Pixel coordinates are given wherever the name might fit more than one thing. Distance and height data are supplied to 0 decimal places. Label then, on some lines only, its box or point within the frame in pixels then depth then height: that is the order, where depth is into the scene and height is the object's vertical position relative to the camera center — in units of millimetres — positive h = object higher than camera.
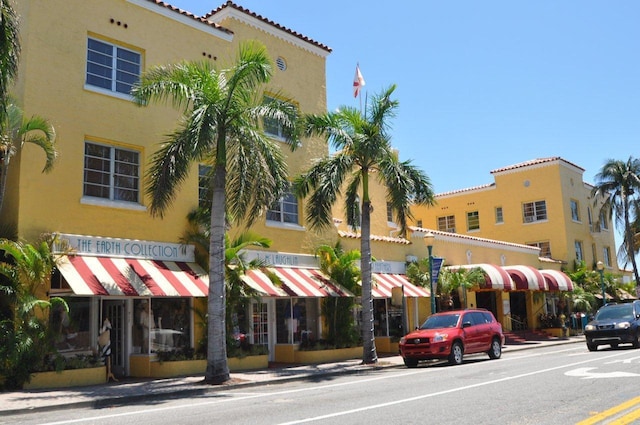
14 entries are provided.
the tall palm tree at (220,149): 15852 +4255
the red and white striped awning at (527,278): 31470 +1587
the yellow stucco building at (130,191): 16500 +3615
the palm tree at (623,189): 41625 +7636
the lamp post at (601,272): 35531 +1983
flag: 27906 +9944
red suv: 19078 -766
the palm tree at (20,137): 14508 +4425
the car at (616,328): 22328 -696
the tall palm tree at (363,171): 20375 +4575
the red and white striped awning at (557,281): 34188 +1533
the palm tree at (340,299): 22938 +593
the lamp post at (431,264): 22891 +1722
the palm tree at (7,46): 11773 +5131
